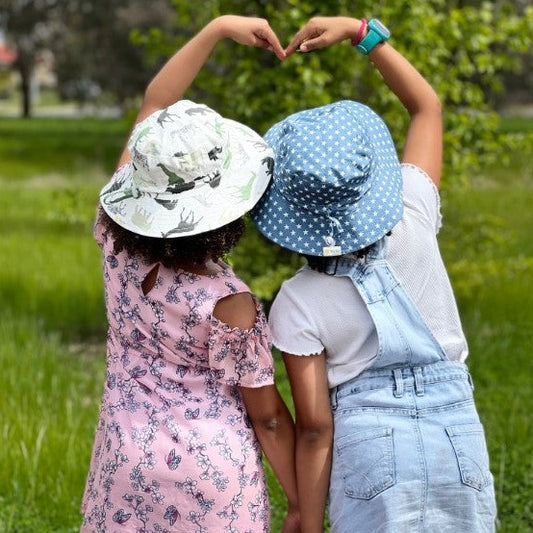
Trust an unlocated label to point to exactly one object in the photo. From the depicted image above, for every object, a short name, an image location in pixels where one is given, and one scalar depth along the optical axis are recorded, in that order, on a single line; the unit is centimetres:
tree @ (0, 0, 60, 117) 2962
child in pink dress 234
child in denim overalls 232
